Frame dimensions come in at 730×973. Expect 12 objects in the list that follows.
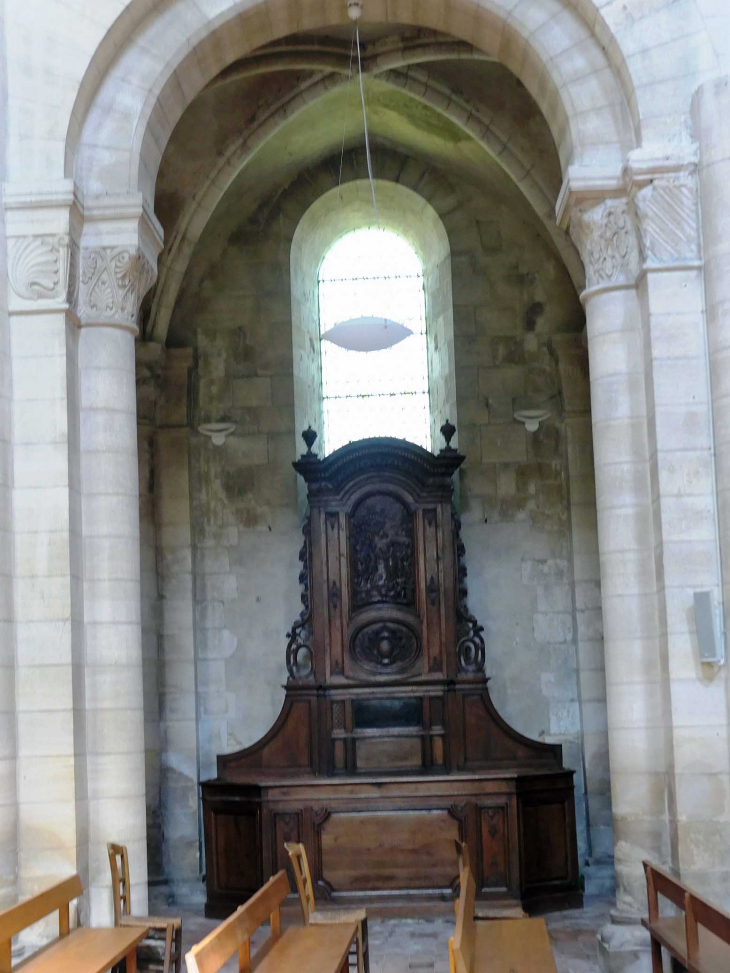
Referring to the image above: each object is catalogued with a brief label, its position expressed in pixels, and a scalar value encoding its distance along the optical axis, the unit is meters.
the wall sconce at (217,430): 12.95
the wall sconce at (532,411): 12.77
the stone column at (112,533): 7.96
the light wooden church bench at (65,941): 6.00
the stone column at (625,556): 7.74
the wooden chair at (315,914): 7.41
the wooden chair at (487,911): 7.04
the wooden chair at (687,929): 5.77
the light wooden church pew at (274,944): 5.32
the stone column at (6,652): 7.49
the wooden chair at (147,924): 7.34
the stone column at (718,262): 7.56
